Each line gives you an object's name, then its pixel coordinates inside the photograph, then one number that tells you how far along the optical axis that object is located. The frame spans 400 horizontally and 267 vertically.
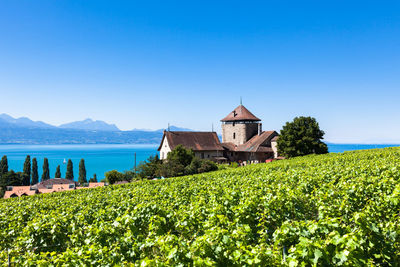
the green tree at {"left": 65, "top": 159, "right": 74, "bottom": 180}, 82.03
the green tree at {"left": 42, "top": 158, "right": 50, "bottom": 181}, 82.01
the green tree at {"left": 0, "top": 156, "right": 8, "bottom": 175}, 72.19
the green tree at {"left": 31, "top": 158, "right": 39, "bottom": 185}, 80.29
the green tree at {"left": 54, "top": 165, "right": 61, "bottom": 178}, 79.78
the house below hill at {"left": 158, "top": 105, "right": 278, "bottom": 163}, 54.72
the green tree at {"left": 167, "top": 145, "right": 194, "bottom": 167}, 45.34
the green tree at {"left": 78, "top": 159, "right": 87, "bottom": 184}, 79.00
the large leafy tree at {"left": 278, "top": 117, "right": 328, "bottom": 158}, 44.53
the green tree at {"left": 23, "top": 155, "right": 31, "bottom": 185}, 75.67
